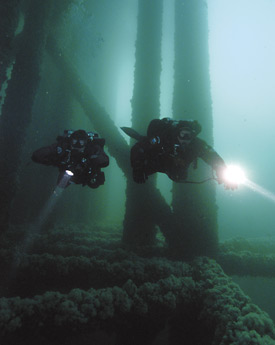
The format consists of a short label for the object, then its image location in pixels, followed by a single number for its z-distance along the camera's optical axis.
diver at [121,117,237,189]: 3.21
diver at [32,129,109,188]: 3.06
